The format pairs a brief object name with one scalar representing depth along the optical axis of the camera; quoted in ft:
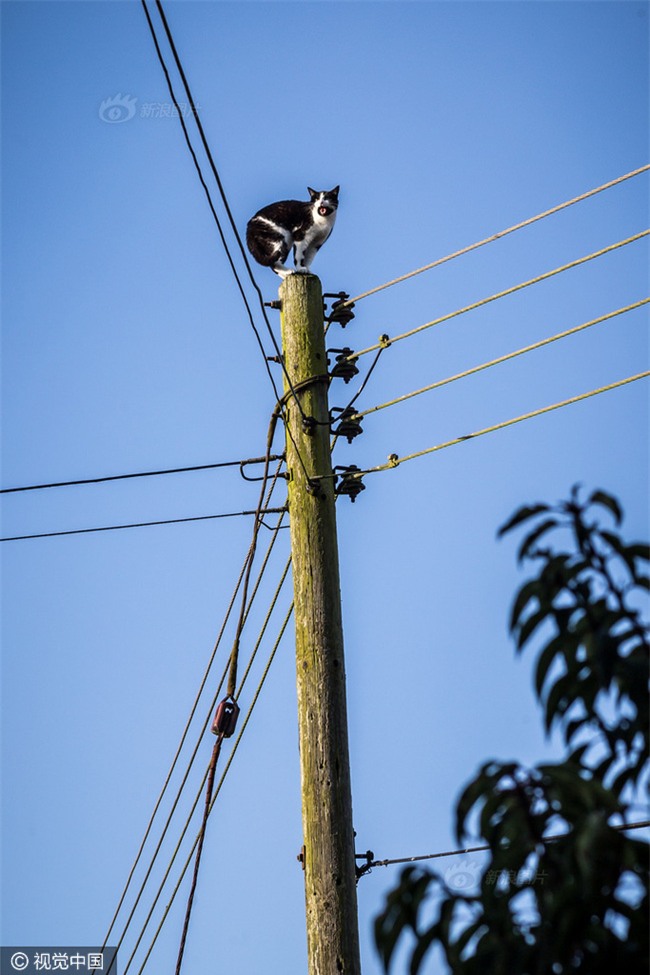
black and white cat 55.47
